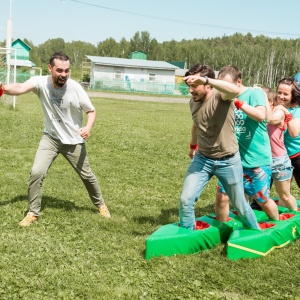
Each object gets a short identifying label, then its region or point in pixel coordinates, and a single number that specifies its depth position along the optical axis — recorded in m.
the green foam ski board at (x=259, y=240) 4.87
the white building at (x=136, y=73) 56.59
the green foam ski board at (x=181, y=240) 4.86
